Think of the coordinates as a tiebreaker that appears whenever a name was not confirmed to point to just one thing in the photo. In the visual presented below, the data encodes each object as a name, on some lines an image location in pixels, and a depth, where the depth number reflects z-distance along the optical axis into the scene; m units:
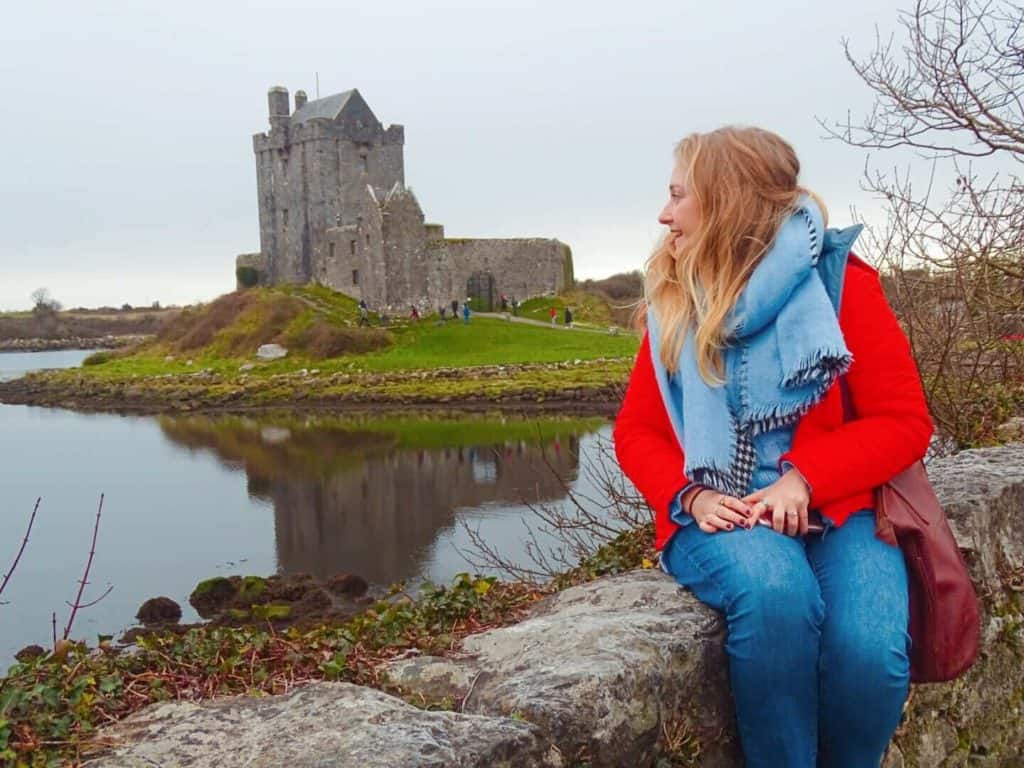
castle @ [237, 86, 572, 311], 44.25
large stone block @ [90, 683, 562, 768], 2.00
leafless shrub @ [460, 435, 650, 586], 7.21
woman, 2.54
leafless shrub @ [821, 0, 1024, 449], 6.21
